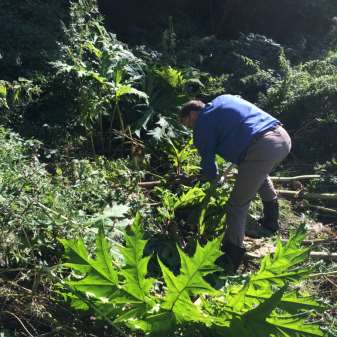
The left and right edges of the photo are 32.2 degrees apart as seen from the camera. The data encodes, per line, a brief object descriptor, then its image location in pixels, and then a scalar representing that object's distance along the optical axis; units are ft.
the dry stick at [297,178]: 20.20
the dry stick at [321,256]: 16.24
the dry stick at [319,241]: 16.98
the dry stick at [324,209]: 19.12
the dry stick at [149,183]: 18.34
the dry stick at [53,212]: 12.84
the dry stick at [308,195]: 19.54
